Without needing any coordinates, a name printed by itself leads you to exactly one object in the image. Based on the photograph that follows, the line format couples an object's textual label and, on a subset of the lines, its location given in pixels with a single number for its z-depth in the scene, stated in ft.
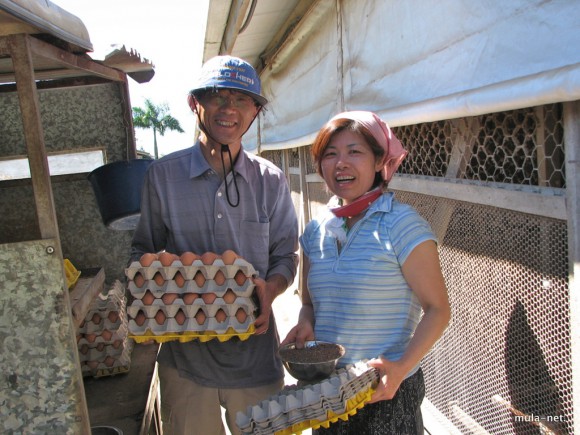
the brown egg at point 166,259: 6.35
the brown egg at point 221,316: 6.47
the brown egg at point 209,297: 6.47
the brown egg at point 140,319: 6.40
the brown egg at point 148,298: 6.41
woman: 5.06
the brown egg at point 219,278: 6.42
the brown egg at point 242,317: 6.40
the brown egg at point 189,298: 6.46
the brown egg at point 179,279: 6.47
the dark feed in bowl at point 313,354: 5.29
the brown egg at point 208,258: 6.37
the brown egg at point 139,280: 6.41
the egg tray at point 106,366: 11.27
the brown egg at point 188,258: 6.35
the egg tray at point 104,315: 11.18
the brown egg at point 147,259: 6.34
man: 6.91
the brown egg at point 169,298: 6.40
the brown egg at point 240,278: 6.50
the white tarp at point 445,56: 4.84
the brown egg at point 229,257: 6.38
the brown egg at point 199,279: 6.50
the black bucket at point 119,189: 10.08
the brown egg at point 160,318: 6.41
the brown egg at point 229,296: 6.40
